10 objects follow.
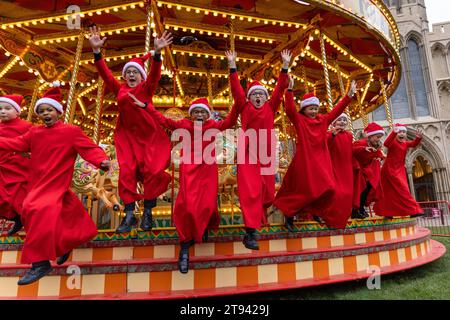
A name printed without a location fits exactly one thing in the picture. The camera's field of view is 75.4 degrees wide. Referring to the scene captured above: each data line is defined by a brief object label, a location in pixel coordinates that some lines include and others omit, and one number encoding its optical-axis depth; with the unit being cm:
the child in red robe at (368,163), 466
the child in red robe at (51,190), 253
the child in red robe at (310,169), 367
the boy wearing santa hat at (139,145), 315
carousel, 319
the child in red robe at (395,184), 499
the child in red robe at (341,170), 380
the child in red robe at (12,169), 315
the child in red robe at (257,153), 313
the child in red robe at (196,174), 298
